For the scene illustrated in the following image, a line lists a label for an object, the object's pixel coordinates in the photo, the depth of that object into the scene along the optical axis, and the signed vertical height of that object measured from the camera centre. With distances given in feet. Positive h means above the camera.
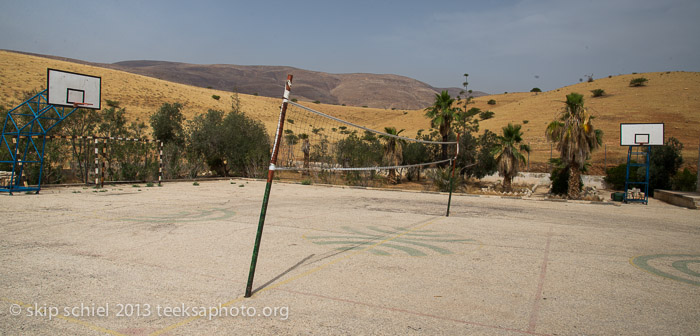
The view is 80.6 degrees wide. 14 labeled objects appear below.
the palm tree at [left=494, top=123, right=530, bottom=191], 79.82 +2.98
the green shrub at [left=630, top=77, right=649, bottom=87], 235.81 +54.54
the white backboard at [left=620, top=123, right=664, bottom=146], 65.98 +6.92
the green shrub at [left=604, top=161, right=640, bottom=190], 85.66 -0.19
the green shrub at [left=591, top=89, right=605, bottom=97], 228.84 +45.68
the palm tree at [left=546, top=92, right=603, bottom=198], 65.77 +5.98
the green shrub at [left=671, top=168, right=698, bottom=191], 80.07 -0.59
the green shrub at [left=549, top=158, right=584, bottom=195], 78.07 -1.57
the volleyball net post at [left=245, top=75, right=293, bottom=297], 14.41 -1.38
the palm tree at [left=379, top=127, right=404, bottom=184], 89.71 +2.51
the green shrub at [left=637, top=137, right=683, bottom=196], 86.07 +2.31
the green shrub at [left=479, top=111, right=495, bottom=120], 240.53 +31.87
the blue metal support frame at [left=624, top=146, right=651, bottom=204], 62.96 -2.21
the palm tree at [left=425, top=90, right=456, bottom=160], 86.79 +11.64
